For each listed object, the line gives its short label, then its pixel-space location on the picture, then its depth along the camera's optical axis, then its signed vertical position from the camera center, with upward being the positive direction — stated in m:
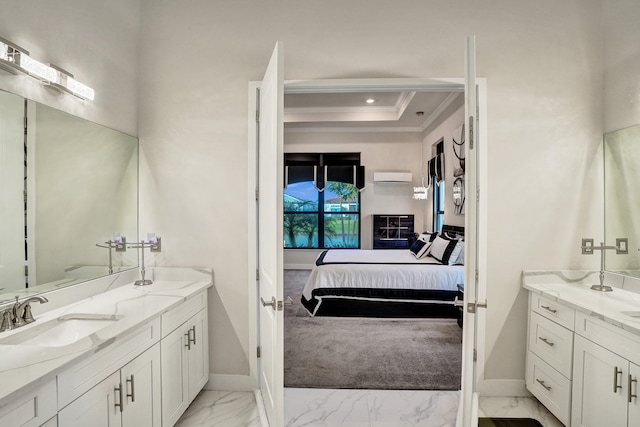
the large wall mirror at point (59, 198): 1.61 +0.06
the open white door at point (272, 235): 1.69 -0.14
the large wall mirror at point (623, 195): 2.17 +0.12
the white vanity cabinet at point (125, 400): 1.31 -0.86
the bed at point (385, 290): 4.07 -0.98
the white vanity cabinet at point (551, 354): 2.05 -0.95
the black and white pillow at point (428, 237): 5.28 -0.43
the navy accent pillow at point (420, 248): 4.95 -0.59
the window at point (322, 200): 7.32 +0.22
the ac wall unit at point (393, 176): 7.00 +0.72
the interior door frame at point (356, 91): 2.41 +0.43
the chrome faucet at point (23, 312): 1.50 -0.48
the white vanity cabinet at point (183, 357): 1.94 -0.97
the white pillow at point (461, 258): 4.27 -0.60
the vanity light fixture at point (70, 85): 1.85 +0.71
